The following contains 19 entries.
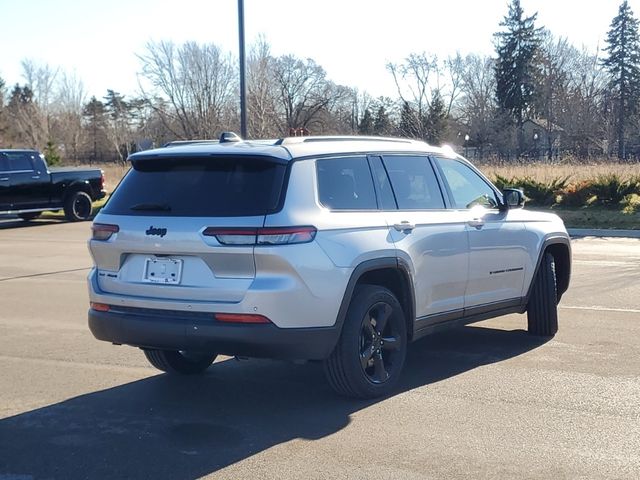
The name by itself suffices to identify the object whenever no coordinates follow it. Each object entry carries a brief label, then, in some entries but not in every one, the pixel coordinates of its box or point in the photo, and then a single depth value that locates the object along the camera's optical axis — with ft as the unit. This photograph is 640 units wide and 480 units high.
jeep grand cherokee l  17.10
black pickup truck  72.08
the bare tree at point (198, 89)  183.21
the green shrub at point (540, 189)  77.92
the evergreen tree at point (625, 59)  243.46
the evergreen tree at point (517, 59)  250.98
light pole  64.49
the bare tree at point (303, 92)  204.85
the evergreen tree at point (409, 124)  160.56
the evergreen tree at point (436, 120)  173.84
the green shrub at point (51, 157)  143.23
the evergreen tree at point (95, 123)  291.58
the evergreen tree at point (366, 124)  229.31
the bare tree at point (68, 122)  281.19
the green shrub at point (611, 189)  73.87
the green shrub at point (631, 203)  70.85
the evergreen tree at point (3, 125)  251.76
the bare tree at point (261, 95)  132.36
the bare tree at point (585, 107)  231.30
